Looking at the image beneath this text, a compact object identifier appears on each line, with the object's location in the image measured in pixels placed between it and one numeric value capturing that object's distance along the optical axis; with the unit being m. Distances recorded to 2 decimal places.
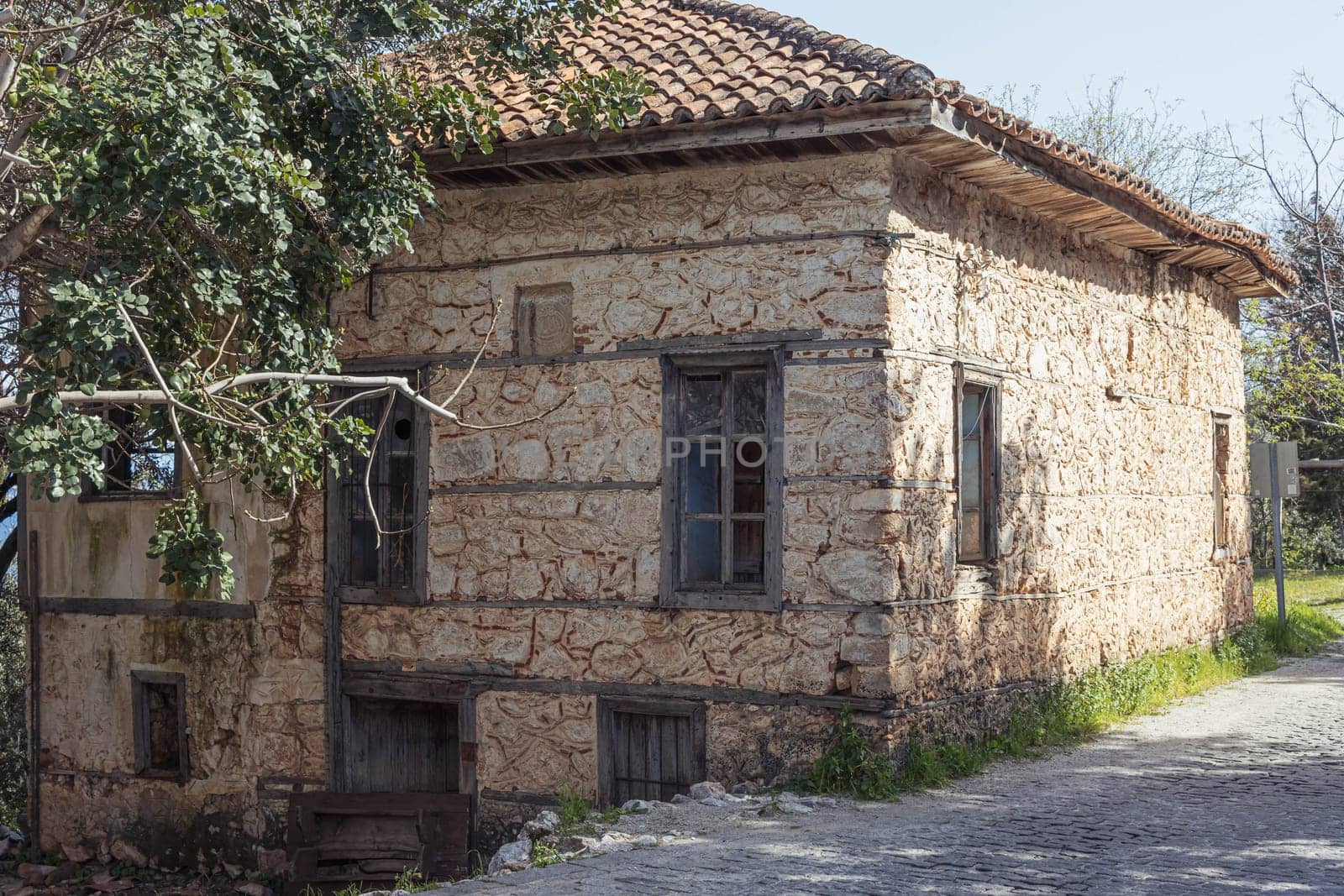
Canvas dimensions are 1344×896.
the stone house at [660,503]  8.98
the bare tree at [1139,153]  29.17
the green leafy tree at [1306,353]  23.66
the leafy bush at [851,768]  8.70
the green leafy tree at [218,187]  7.19
